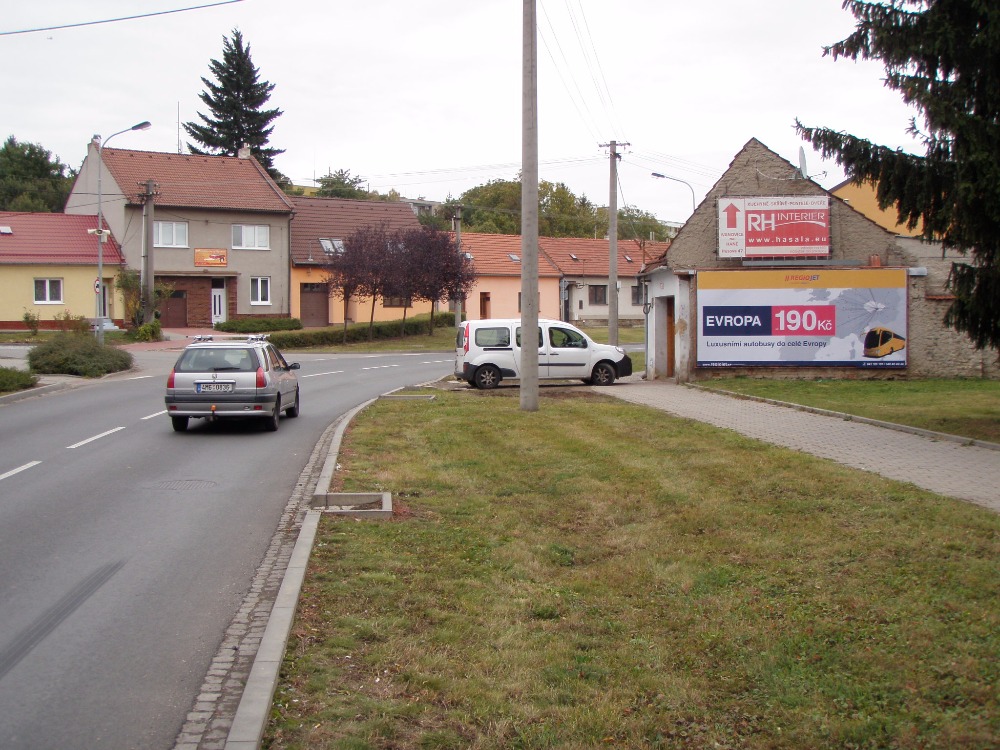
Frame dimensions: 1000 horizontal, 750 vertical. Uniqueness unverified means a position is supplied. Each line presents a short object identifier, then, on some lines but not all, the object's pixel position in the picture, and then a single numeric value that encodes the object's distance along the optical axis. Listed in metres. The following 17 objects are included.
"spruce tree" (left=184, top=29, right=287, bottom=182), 73.94
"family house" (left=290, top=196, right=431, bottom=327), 55.44
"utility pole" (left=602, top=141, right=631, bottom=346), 31.41
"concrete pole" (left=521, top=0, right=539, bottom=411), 17.80
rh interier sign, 24.94
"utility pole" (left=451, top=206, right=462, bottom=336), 51.47
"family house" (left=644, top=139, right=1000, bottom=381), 24.58
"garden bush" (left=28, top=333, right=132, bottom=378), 28.61
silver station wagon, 15.95
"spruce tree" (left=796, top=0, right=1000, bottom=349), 12.34
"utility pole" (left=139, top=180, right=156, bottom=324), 43.00
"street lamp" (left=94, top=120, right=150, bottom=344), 33.97
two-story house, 51.25
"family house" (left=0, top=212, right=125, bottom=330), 48.25
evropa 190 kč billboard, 24.58
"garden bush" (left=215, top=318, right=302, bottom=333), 47.98
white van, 24.08
